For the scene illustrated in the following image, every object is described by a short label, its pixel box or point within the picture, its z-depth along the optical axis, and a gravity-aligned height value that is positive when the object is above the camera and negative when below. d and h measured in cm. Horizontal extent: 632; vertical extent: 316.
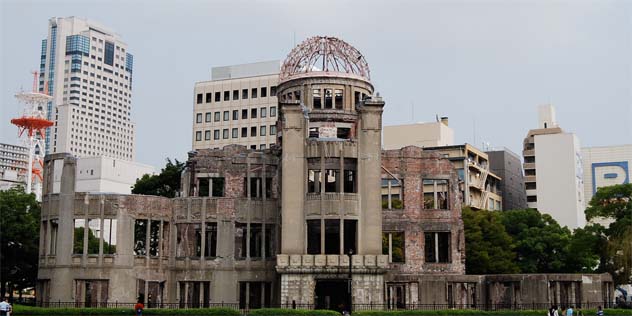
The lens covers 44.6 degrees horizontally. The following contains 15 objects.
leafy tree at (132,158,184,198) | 7738 +750
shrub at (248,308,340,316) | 4594 -310
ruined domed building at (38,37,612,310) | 5412 +234
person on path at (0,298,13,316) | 3941 -258
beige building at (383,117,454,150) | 12150 +2008
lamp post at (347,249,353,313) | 5006 -161
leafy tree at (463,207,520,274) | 7712 +166
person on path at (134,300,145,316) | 4303 -276
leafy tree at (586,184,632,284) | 6384 +387
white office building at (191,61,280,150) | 12075 +2364
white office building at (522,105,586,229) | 12219 +1362
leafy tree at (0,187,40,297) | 6481 +163
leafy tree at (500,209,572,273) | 8150 +205
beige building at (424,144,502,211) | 11138 +1316
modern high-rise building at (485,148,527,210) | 12825 +1459
